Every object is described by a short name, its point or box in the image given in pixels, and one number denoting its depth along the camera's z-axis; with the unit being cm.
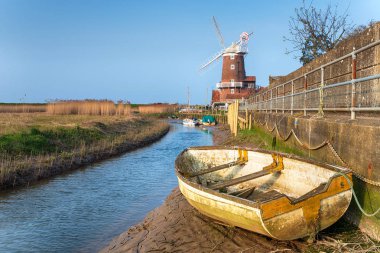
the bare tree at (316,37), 2269
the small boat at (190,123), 5950
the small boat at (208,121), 5878
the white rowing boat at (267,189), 529
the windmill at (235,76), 7031
